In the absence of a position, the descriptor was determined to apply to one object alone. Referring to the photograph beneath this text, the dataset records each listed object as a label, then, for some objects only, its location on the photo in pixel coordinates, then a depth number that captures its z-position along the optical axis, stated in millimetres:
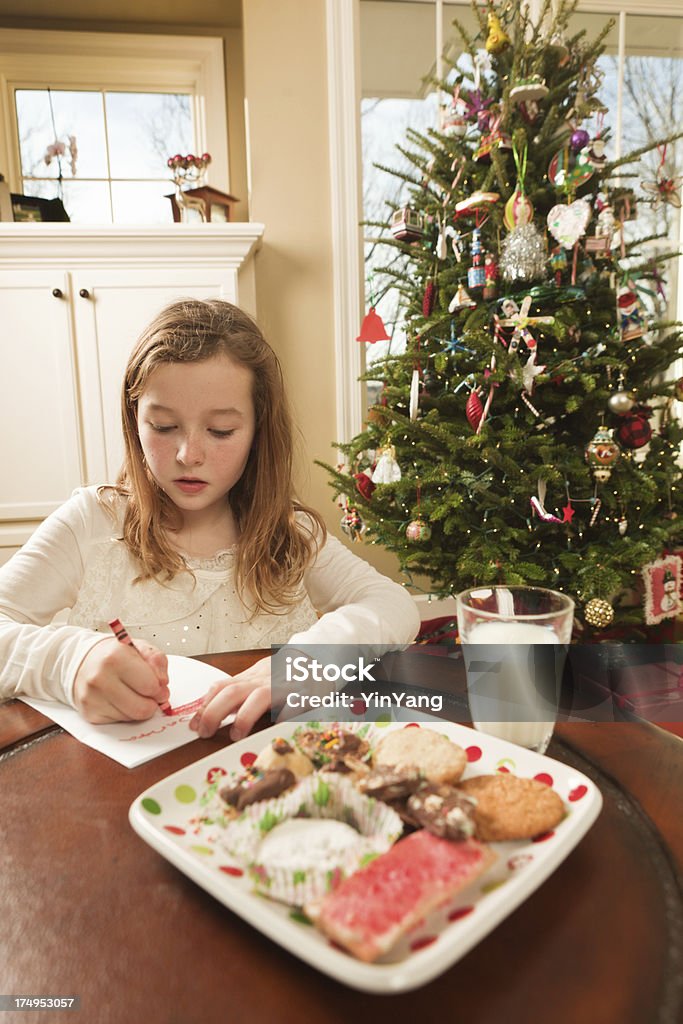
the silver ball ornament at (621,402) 1534
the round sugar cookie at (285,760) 502
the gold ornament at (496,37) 1619
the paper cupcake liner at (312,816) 381
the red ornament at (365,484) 1806
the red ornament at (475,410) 1610
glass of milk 598
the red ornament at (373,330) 1890
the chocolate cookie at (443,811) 404
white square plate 323
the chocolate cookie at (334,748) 500
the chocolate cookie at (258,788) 458
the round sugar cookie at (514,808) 440
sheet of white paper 626
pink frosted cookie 336
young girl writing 1002
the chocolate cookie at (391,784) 447
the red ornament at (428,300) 1812
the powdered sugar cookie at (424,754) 507
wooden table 348
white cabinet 2236
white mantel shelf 2199
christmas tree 1588
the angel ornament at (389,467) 1701
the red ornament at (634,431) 1632
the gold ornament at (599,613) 1541
